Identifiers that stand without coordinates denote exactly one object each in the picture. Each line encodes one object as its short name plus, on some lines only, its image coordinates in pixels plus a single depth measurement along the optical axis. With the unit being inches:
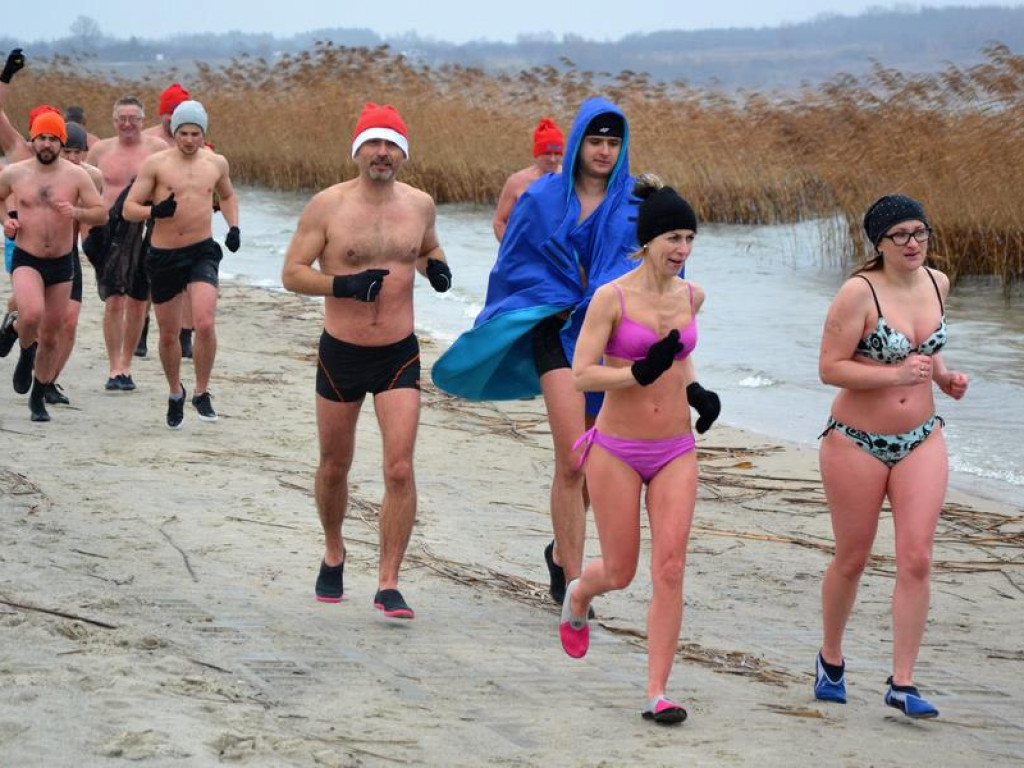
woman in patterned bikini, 430.9
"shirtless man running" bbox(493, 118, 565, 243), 802.8
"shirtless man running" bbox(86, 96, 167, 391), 916.0
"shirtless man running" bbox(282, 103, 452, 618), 513.7
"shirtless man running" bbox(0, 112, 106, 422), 814.5
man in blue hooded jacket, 532.4
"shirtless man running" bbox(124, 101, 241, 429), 818.8
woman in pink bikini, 429.7
